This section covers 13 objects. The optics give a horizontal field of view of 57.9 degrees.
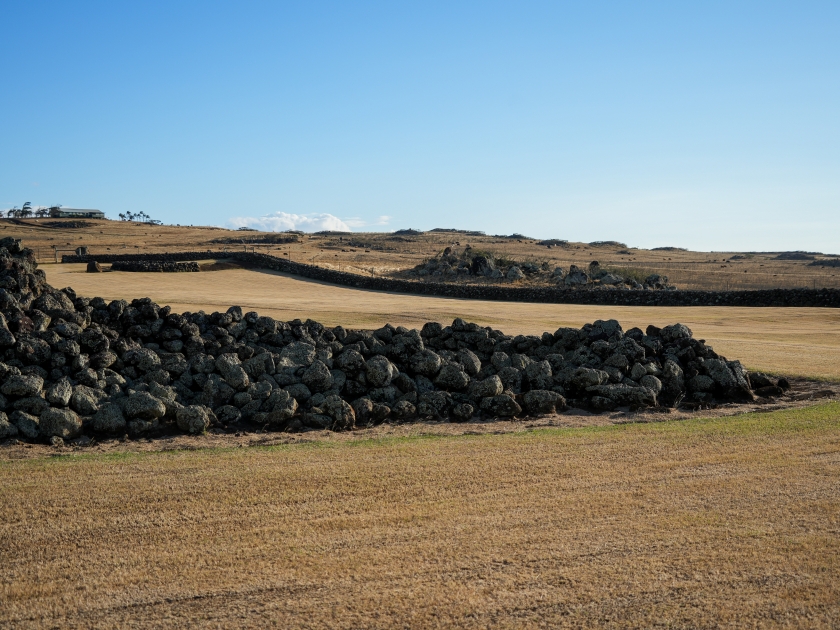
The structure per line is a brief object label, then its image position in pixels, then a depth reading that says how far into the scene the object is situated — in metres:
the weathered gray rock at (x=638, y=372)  15.59
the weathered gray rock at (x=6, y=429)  11.49
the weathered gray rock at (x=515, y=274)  56.47
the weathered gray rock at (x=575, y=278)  53.69
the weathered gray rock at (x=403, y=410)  13.71
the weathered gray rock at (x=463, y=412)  13.71
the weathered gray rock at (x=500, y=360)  15.87
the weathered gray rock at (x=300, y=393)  13.60
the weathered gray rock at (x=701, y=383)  15.84
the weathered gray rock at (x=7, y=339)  13.20
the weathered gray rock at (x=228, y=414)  12.74
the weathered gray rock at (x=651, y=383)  15.31
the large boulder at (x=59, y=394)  12.20
